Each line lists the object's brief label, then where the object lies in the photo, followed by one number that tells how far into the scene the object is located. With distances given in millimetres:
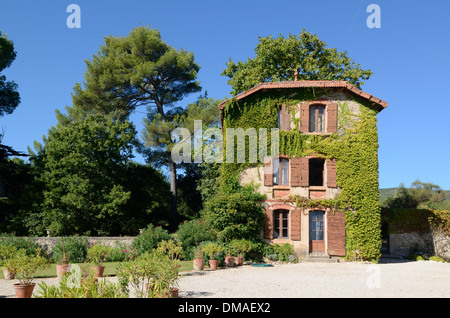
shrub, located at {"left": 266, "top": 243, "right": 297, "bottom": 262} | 16656
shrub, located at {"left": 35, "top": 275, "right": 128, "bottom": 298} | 6319
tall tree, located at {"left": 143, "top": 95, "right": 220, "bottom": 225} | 29797
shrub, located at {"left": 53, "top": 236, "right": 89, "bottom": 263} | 15766
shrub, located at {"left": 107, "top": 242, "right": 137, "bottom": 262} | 15879
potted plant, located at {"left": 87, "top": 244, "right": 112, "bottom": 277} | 11922
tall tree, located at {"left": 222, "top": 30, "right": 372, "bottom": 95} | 26312
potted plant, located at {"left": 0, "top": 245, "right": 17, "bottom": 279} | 9928
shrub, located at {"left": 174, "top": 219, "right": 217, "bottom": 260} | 16812
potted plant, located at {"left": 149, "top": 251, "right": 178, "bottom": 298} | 7566
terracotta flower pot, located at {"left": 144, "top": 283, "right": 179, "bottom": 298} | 7179
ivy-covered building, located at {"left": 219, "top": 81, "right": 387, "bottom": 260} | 17266
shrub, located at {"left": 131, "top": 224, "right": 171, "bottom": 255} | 15820
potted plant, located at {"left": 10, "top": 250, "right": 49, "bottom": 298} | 8375
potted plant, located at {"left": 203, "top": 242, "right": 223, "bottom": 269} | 14391
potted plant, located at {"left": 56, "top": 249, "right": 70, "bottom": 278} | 11859
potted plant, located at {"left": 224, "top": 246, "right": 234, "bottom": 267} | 15110
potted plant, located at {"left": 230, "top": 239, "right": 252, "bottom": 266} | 15694
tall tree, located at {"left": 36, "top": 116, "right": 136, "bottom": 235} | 23734
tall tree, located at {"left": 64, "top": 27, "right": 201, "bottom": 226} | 29984
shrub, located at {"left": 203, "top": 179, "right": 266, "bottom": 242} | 16688
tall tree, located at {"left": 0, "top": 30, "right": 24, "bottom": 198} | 29391
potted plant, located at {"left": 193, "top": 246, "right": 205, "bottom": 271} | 13859
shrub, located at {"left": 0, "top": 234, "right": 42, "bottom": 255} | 15758
